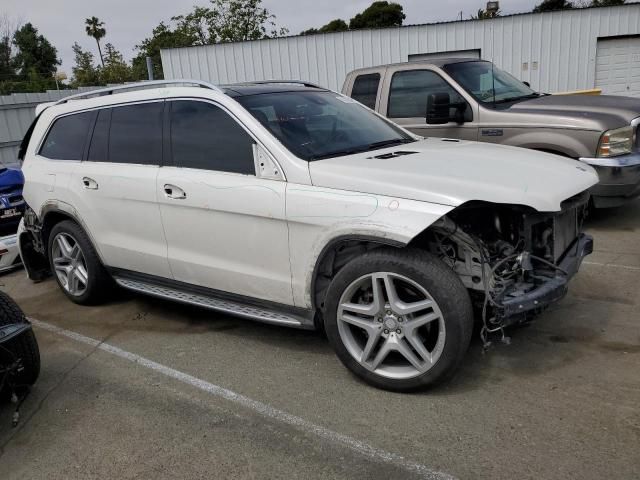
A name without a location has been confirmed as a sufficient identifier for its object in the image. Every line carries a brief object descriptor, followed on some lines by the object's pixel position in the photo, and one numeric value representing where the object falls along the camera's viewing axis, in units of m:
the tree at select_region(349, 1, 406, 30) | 48.62
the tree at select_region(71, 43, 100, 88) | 48.44
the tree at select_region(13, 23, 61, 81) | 51.85
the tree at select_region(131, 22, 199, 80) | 34.97
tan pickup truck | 5.87
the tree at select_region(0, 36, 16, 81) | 41.41
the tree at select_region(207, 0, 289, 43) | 32.44
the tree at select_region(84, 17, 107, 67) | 70.50
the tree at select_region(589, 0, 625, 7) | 27.55
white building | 15.67
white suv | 3.06
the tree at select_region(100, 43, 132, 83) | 48.19
